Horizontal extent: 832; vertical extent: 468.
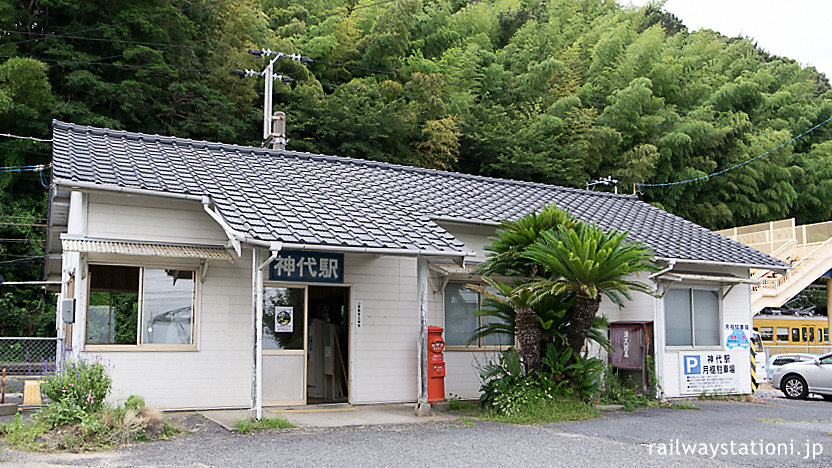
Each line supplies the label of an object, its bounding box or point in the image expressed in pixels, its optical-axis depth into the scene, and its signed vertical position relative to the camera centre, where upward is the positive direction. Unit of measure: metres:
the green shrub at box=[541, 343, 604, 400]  10.78 -0.80
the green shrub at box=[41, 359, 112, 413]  8.15 -0.77
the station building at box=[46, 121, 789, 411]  9.89 +0.64
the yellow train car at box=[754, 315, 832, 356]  24.20 -0.64
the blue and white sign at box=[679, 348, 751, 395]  13.62 -1.09
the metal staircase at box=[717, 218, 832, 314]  24.05 +2.23
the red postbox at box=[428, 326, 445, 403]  10.83 -0.72
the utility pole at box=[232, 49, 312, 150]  15.38 +5.84
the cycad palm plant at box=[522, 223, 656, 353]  10.10 +0.72
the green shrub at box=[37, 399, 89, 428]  7.93 -1.04
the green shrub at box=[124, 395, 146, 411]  8.38 -0.99
